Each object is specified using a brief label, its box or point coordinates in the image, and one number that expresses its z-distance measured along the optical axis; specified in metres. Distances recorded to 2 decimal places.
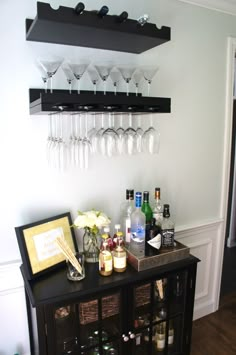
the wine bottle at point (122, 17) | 1.31
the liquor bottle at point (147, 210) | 1.73
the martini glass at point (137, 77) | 1.65
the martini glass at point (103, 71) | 1.55
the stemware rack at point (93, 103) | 1.22
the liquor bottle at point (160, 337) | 1.74
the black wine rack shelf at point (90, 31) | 1.23
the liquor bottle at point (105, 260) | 1.49
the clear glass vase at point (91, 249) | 1.61
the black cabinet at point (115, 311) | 1.37
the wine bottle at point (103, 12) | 1.26
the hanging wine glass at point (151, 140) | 1.69
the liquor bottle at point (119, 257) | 1.52
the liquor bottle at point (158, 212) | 1.73
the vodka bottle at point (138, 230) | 1.60
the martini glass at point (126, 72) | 1.60
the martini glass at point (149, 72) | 1.64
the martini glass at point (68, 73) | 1.48
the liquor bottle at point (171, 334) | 1.79
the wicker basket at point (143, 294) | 1.58
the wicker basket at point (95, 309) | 1.45
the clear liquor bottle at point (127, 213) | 1.69
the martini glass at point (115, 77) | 1.61
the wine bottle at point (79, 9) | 1.21
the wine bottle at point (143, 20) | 1.38
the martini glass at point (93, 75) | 1.57
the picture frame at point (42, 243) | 1.41
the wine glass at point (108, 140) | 1.60
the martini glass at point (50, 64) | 1.38
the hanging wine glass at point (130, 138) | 1.65
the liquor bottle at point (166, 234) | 1.71
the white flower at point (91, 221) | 1.50
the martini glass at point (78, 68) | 1.46
